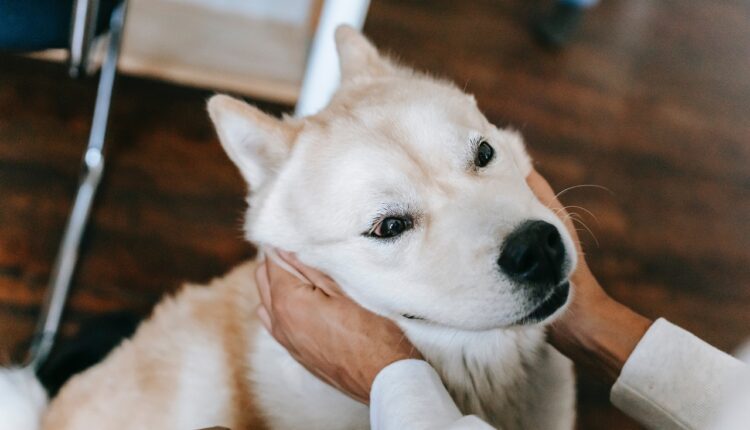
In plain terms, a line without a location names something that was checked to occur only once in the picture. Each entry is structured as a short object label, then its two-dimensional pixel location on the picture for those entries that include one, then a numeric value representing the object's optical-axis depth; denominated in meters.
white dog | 0.47
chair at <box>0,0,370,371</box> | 0.54
